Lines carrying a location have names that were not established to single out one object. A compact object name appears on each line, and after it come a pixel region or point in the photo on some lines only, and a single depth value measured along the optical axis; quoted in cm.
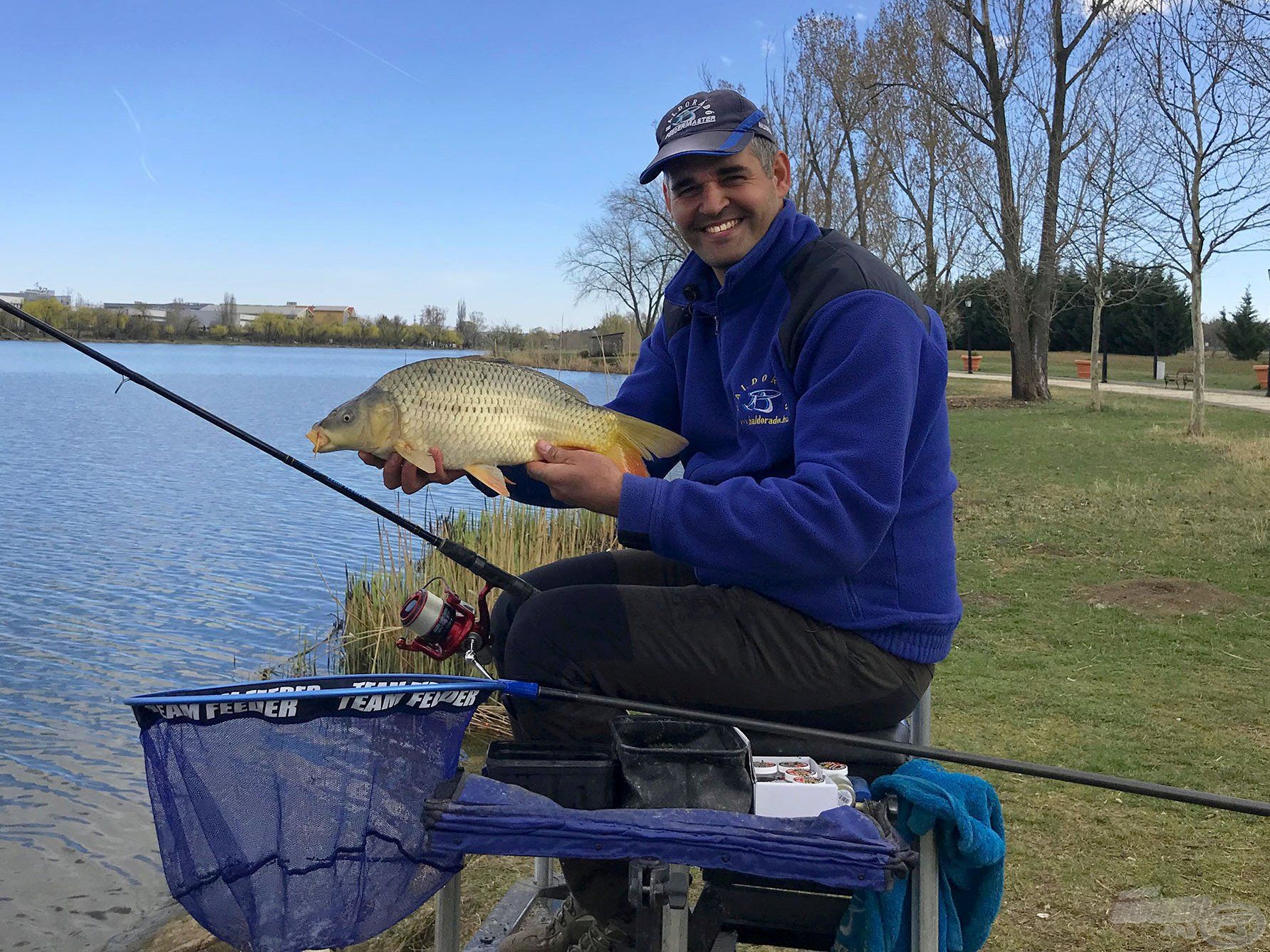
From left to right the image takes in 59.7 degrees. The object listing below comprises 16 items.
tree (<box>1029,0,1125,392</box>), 2041
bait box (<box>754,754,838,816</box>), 168
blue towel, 164
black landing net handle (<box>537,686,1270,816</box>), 168
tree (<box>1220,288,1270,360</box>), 3603
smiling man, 187
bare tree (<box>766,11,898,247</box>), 2353
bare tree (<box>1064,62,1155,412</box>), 1673
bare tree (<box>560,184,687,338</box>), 2909
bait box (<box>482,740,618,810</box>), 176
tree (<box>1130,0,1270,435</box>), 1275
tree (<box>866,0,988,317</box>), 2233
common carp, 222
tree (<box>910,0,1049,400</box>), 2177
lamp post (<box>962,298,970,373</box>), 3734
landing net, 160
